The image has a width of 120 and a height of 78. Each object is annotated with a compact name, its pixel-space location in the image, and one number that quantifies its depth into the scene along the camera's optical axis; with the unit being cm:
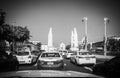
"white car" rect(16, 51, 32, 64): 1703
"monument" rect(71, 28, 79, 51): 12731
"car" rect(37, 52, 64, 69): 1087
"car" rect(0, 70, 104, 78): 300
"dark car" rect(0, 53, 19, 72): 1011
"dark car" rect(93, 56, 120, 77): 734
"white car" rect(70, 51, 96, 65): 1650
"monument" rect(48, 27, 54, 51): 13312
